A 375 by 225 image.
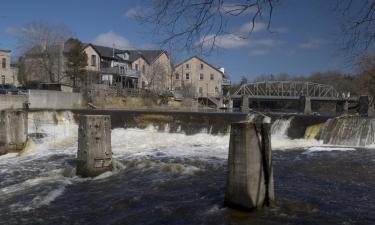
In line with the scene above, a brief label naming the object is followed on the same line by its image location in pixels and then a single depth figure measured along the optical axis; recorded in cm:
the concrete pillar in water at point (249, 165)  843
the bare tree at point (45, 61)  5859
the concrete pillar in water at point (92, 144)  1316
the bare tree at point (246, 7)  495
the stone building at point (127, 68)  6856
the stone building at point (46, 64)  5859
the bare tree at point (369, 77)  2398
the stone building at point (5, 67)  6531
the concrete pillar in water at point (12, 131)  1939
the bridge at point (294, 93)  7791
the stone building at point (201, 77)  8769
